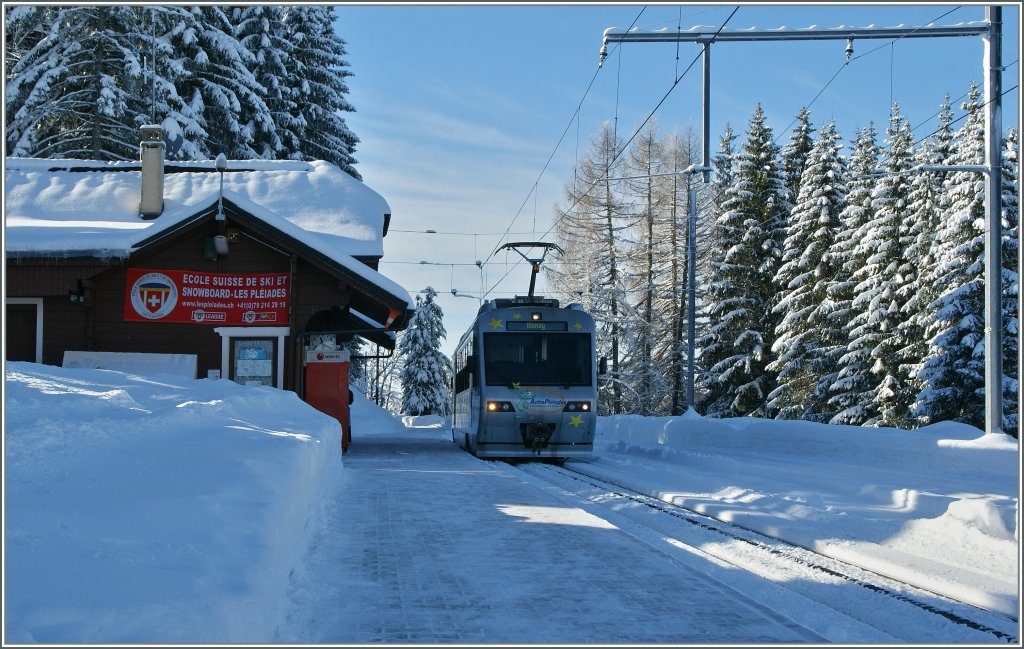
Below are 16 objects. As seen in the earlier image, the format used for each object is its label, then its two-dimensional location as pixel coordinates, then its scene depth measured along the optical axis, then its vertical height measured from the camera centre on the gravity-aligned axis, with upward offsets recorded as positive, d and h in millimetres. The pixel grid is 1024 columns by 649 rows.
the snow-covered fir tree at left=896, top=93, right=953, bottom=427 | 31066 +4989
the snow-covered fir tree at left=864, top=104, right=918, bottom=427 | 32250 +3122
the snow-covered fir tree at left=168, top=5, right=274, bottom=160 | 34812 +11133
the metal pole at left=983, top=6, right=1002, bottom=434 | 15469 +2573
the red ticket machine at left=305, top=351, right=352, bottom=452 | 20906 -327
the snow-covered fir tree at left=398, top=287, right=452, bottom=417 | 70750 +434
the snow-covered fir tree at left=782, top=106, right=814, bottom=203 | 44656 +11128
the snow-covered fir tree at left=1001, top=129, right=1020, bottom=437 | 27953 +2823
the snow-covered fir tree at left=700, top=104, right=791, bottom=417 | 40094 +4164
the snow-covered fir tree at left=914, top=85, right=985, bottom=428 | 28000 +1845
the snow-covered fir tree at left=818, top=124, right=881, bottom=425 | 33906 +2845
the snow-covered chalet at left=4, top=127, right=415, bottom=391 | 18734 +1619
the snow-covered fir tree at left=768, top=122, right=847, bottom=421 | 36750 +3651
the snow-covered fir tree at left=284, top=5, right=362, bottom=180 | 43656 +13705
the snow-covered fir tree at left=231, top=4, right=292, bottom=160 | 40125 +13179
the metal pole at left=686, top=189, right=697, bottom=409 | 24891 +1829
